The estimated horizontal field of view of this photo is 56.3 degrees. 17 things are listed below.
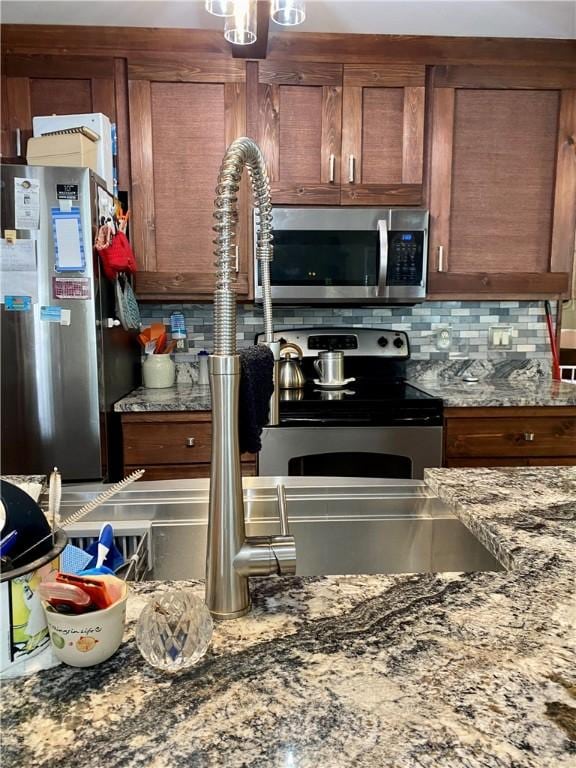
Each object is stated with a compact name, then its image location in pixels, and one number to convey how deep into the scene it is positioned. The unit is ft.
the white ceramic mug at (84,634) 1.75
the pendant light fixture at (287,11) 5.50
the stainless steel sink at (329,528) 3.23
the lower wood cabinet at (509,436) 7.48
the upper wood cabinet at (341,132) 7.92
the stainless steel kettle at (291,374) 7.96
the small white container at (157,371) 8.63
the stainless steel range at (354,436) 7.18
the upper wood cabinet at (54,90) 7.65
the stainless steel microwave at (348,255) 7.97
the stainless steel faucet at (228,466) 1.96
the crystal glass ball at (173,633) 1.80
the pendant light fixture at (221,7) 5.66
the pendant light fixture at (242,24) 5.83
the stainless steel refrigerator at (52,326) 6.40
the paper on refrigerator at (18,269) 6.40
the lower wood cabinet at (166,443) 7.28
